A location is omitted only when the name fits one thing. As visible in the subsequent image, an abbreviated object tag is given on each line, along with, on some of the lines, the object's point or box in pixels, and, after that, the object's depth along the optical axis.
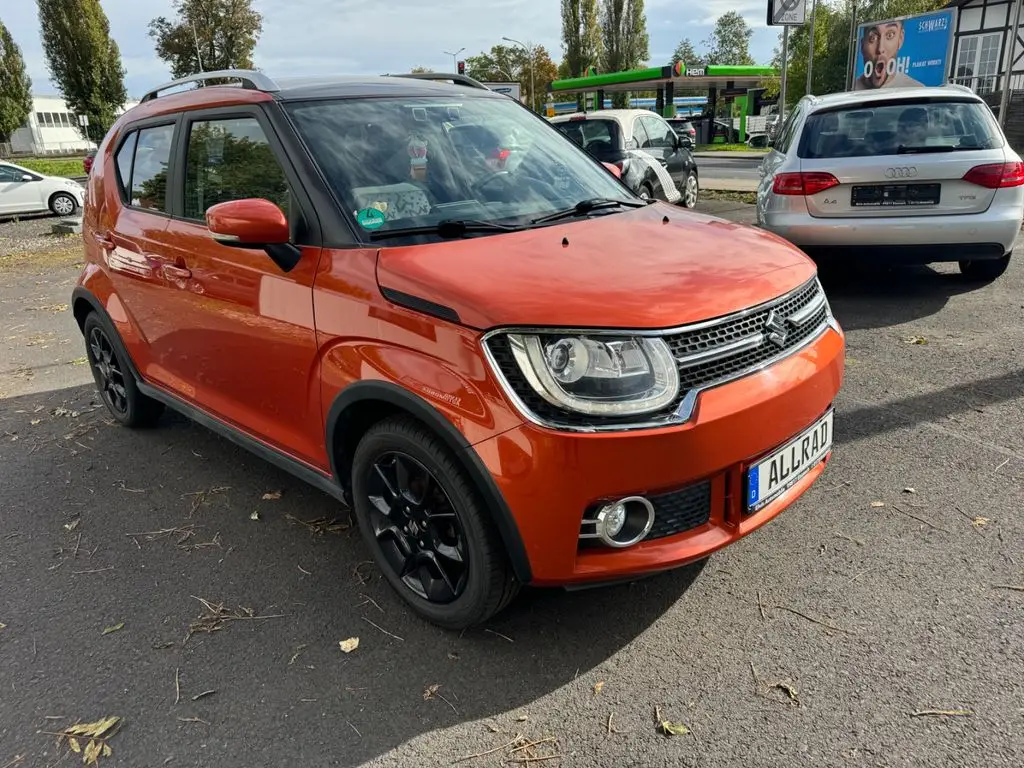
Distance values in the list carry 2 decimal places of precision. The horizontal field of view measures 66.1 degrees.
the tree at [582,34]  62.47
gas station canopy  39.41
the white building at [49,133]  73.69
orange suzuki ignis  2.23
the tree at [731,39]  116.94
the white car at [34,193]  17.70
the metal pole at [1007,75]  13.63
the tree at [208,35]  58.47
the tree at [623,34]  62.50
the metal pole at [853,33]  31.56
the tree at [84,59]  47.81
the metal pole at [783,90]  12.57
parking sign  11.77
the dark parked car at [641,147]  11.40
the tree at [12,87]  49.09
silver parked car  5.93
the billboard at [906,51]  21.23
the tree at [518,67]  81.56
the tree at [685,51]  118.69
